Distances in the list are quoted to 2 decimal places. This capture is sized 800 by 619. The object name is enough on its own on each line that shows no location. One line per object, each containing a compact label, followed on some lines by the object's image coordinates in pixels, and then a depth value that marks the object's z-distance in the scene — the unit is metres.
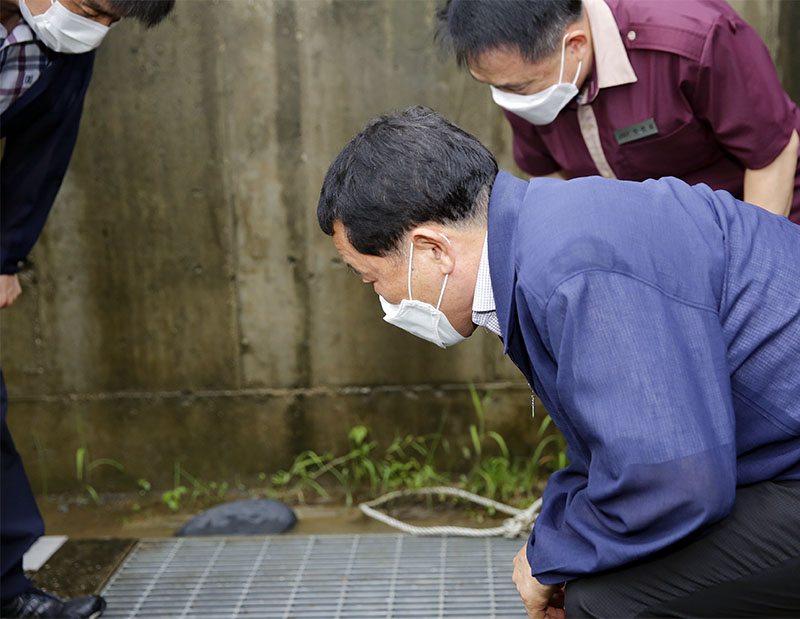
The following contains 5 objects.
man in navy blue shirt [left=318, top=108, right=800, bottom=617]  1.40
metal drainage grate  2.84
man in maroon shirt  2.42
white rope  3.29
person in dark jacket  2.64
